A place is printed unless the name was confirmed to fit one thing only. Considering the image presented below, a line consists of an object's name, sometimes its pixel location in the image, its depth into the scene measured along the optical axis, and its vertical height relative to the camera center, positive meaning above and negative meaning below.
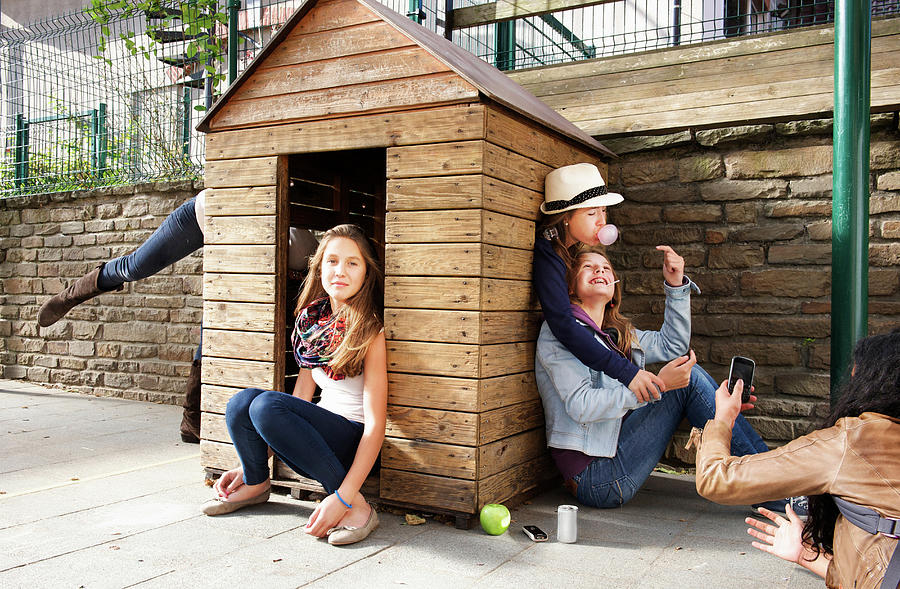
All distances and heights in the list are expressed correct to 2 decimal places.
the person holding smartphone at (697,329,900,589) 1.88 -0.47
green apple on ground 3.32 -0.98
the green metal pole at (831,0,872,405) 3.35 +0.52
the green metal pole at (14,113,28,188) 8.89 +1.56
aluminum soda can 3.30 -0.99
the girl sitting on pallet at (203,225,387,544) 3.28 -0.52
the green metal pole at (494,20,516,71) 6.07 +1.96
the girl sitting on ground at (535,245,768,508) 3.62 -0.52
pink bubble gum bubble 3.89 +0.30
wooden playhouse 3.44 +0.29
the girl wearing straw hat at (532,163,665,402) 3.61 +0.24
